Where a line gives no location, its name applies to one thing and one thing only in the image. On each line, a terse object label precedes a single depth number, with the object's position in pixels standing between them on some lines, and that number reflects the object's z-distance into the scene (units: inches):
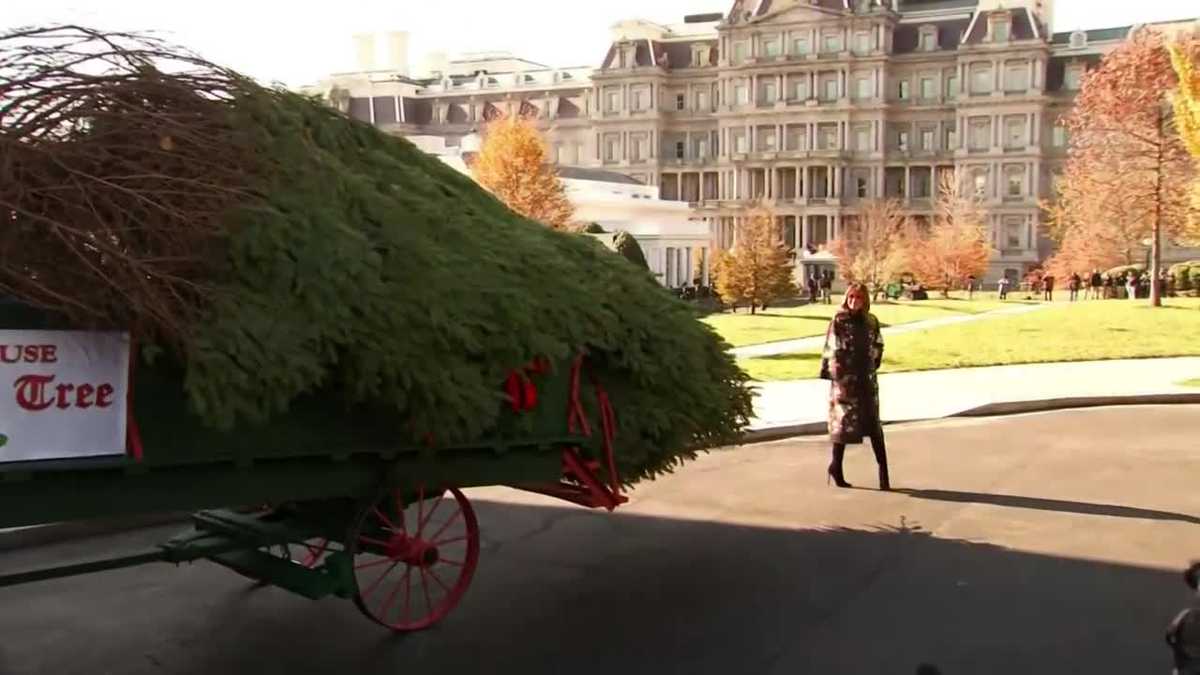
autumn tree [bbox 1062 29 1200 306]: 1552.7
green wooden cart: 177.5
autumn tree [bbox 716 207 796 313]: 1802.4
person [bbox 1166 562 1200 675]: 151.3
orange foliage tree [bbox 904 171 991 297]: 2610.7
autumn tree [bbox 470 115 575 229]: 1523.1
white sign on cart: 166.1
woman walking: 412.8
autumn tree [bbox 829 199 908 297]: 2363.4
